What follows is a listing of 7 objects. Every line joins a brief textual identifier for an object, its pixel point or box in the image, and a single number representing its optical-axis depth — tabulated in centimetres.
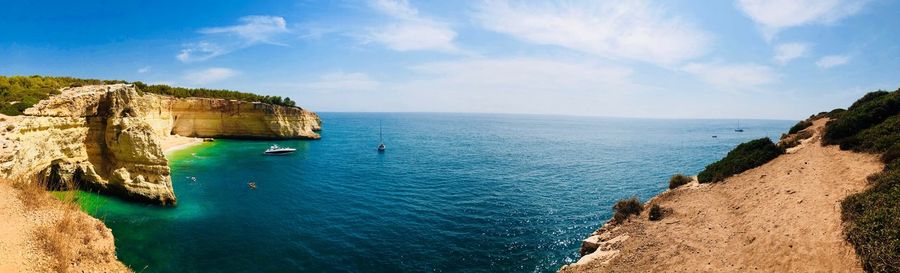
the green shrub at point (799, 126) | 3798
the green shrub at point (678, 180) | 3040
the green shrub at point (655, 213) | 2386
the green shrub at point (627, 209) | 2556
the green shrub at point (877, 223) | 1200
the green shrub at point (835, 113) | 3539
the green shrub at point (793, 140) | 3158
